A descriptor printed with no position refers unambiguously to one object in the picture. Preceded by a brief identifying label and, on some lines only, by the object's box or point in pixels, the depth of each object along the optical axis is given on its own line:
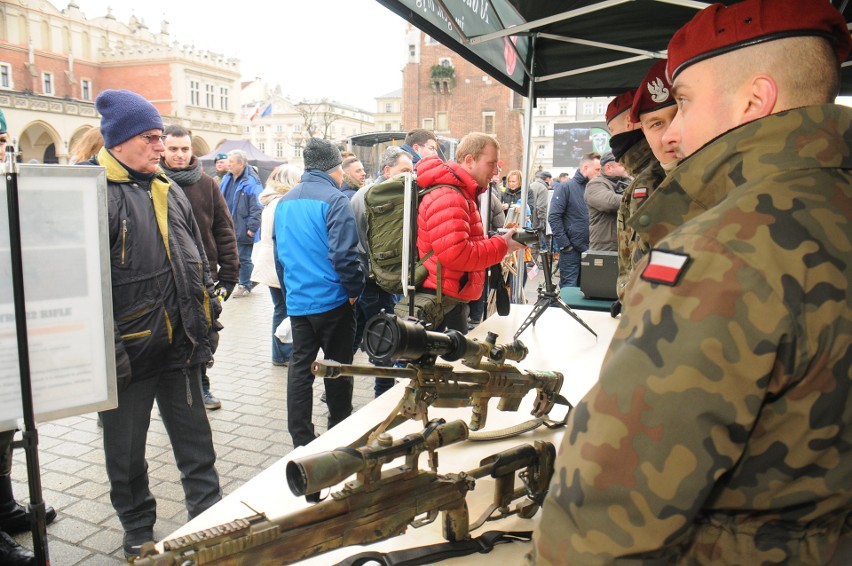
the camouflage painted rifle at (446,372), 1.47
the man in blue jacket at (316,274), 3.91
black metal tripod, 4.00
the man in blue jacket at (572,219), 7.68
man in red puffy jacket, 3.54
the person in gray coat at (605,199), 5.99
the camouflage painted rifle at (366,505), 1.17
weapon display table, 1.65
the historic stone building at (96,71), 47.31
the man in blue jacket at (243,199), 9.11
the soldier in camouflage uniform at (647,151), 2.57
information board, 2.15
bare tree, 49.25
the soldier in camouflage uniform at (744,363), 0.87
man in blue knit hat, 2.68
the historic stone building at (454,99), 48.06
